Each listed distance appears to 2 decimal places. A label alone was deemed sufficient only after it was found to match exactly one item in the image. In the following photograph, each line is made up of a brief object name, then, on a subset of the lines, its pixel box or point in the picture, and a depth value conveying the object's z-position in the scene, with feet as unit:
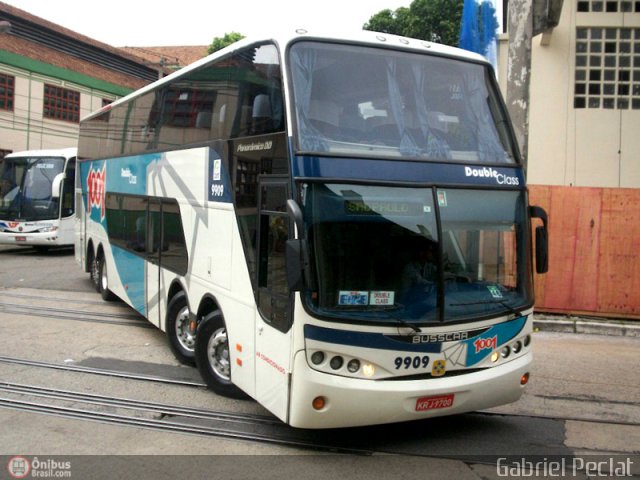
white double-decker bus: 15.89
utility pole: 35.12
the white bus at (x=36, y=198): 64.85
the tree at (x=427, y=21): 107.24
